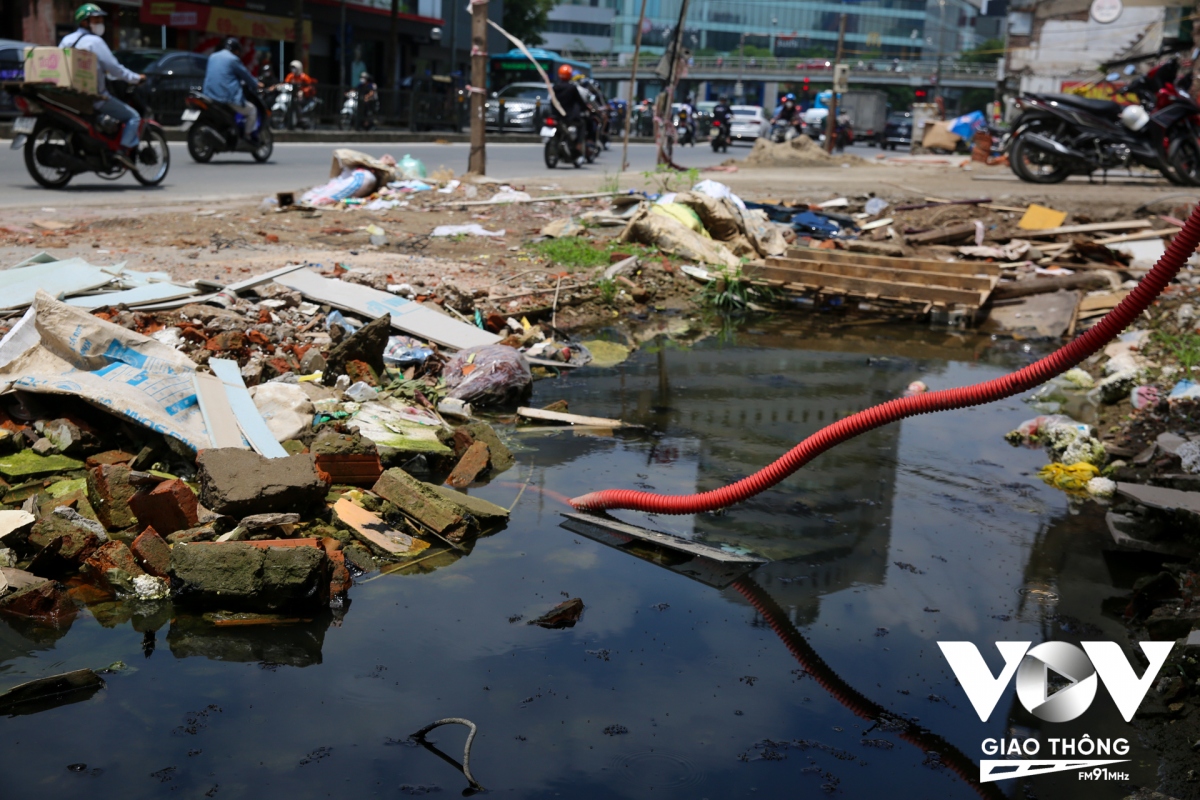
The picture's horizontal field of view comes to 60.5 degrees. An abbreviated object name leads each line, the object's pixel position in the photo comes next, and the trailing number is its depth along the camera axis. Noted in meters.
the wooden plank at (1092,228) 11.15
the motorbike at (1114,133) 14.91
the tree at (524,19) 50.92
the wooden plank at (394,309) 6.26
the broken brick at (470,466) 4.59
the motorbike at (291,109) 22.23
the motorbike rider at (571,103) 17.38
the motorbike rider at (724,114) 30.67
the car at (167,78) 19.64
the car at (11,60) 15.67
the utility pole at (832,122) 31.47
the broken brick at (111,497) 3.73
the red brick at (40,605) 3.17
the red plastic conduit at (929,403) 3.37
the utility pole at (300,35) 26.05
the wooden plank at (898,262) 9.06
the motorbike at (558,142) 17.77
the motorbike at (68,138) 10.13
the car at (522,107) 27.28
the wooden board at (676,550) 3.88
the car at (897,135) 45.44
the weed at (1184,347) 6.32
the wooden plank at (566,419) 5.46
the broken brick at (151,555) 3.44
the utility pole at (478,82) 12.25
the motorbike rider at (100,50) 10.36
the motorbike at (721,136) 30.42
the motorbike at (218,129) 14.03
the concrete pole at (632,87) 16.36
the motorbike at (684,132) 31.12
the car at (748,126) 37.50
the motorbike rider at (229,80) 13.77
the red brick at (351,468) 4.31
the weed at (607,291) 8.20
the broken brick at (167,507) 3.64
